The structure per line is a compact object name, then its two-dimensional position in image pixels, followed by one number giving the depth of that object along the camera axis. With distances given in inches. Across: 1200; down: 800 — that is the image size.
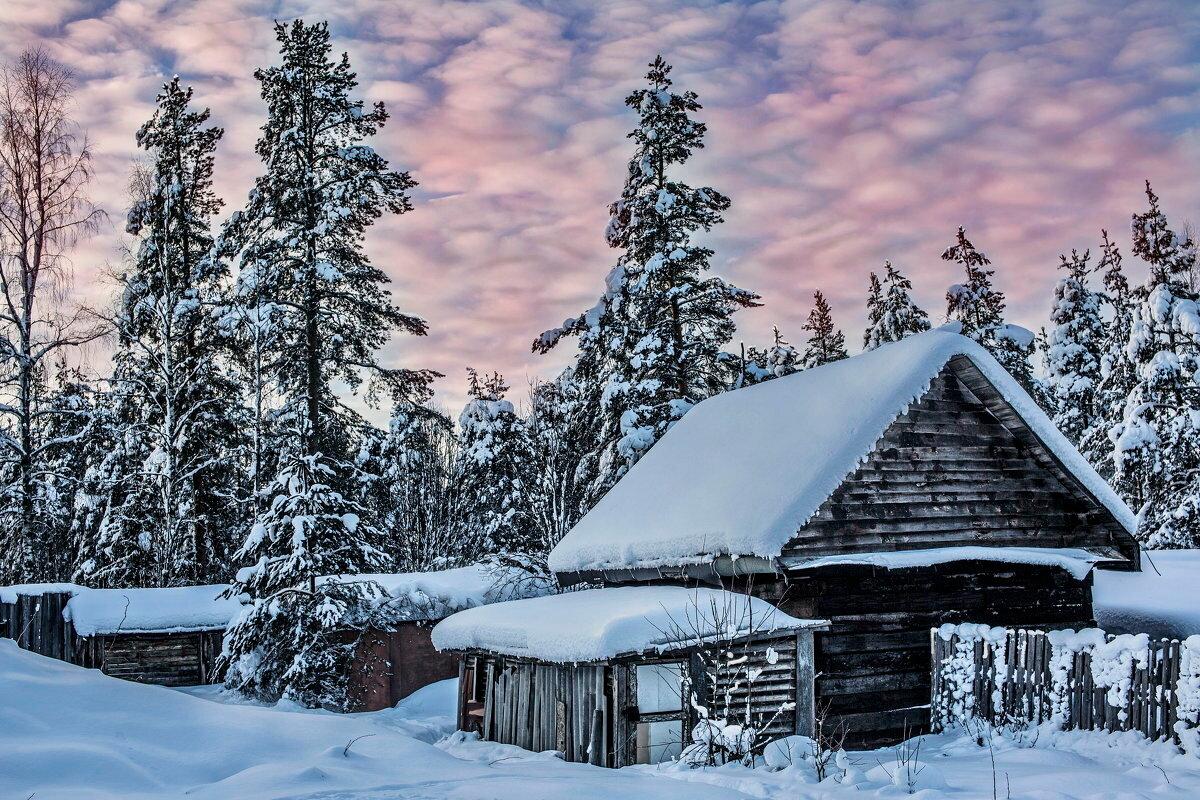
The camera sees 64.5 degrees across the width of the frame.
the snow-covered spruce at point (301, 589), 778.8
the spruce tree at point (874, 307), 1349.7
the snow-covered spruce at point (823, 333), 1619.1
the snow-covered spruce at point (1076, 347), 1398.9
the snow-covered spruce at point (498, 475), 1444.4
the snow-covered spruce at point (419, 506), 1804.3
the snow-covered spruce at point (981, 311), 1263.5
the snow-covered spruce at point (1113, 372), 1110.4
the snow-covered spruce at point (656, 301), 912.9
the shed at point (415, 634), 1011.3
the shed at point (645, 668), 520.1
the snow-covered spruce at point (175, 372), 1002.7
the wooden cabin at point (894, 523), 574.2
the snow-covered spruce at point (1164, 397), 977.5
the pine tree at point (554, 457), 1350.9
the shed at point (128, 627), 976.3
